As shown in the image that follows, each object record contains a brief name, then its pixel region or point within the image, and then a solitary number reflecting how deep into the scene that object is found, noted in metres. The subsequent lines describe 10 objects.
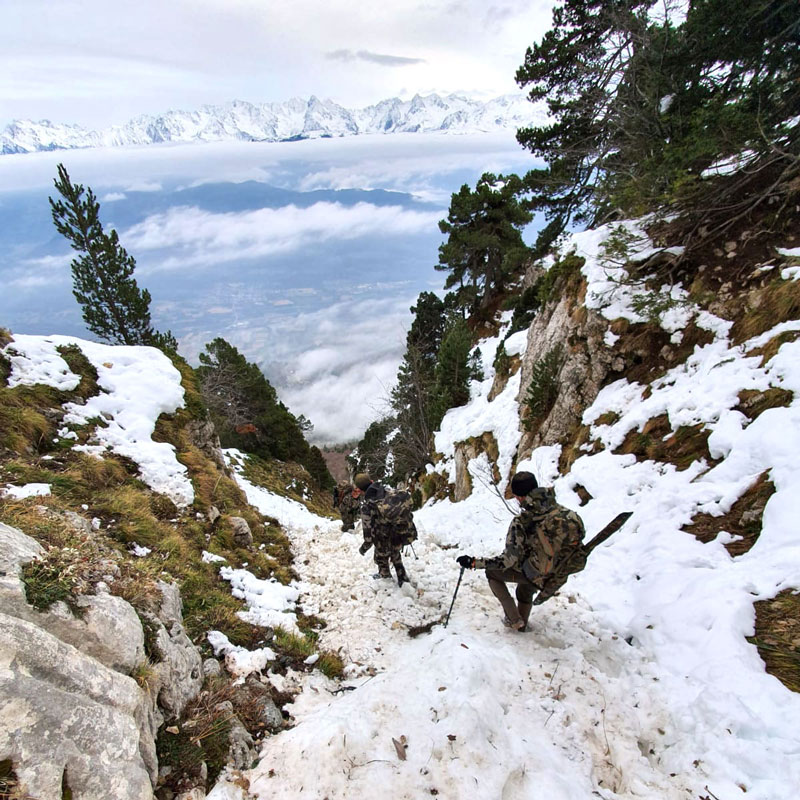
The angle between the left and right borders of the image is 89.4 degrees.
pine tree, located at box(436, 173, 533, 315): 31.50
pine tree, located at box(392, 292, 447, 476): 23.70
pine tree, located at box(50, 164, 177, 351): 22.00
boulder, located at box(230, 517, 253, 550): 9.34
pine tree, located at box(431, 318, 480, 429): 23.92
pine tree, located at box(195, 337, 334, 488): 29.31
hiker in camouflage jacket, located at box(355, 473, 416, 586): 7.48
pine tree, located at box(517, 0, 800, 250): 8.98
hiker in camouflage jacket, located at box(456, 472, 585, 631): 5.00
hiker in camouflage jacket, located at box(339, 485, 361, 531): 12.02
